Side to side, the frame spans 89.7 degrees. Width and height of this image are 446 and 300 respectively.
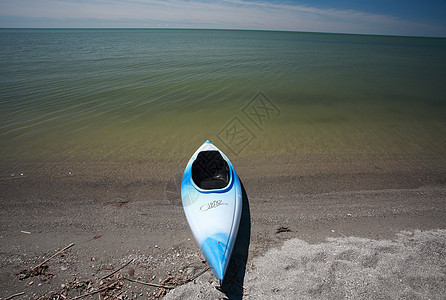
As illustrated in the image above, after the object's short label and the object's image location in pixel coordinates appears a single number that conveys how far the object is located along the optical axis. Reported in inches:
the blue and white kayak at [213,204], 159.9
